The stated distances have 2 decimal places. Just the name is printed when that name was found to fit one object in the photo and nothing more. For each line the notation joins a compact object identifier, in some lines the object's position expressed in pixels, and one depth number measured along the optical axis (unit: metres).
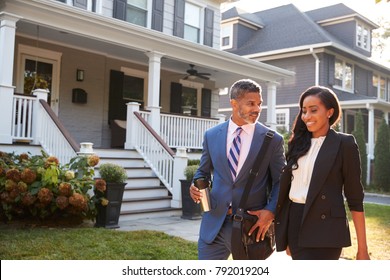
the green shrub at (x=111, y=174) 6.62
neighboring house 18.06
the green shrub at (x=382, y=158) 15.20
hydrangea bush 5.89
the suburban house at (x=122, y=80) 7.59
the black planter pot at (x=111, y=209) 6.44
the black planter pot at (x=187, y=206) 7.61
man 2.39
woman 2.10
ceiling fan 11.19
